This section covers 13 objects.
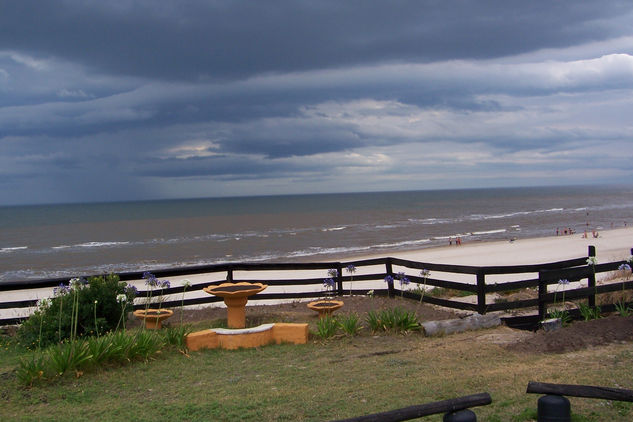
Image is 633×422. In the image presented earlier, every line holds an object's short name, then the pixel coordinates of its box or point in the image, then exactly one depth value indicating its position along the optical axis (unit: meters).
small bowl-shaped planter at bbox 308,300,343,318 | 10.30
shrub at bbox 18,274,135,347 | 9.18
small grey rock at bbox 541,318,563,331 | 8.84
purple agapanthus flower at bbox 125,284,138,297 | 10.30
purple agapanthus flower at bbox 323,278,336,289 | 11.50
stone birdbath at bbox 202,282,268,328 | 9.57
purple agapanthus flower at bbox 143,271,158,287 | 10.08
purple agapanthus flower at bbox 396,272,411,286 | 11.02
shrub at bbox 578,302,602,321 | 9.53
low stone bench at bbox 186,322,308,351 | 8.68
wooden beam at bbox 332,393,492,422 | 3.41
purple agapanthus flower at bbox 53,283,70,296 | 9.53
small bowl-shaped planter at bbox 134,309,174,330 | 10.11
